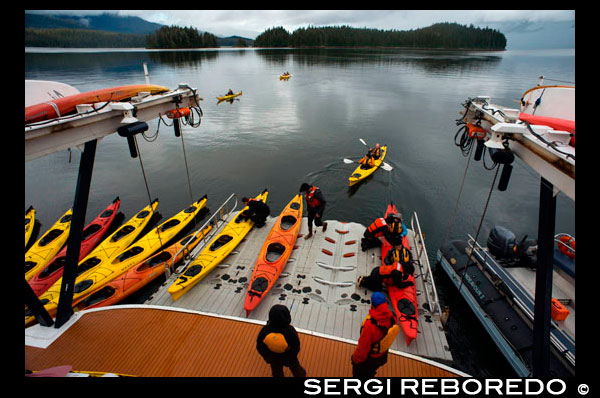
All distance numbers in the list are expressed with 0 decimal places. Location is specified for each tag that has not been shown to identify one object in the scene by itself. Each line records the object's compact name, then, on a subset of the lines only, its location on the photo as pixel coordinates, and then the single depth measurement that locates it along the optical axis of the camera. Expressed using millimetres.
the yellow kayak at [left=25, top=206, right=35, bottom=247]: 11891
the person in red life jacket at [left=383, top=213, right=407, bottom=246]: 8078
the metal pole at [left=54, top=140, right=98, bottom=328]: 4926
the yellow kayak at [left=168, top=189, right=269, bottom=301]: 7129
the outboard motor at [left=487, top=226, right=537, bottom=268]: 8320
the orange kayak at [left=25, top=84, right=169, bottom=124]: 4348
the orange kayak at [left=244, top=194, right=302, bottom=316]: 6711
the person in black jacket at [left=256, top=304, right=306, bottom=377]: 3541
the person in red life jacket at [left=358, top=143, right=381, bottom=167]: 16828
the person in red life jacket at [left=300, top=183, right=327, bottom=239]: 8656
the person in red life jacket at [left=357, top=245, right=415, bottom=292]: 6779
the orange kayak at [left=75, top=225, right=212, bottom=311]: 7879
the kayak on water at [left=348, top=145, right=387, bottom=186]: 15828
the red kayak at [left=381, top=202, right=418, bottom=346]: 5906
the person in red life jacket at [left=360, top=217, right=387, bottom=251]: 8273
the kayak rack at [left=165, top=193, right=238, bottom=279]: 8045
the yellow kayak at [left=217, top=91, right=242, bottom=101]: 35375
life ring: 7367
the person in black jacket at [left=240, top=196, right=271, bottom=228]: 9969
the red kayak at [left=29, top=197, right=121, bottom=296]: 8453
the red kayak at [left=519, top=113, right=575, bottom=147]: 3709
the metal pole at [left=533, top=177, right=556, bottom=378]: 3736
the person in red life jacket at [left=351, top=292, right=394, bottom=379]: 3693
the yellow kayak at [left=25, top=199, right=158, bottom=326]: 7531
